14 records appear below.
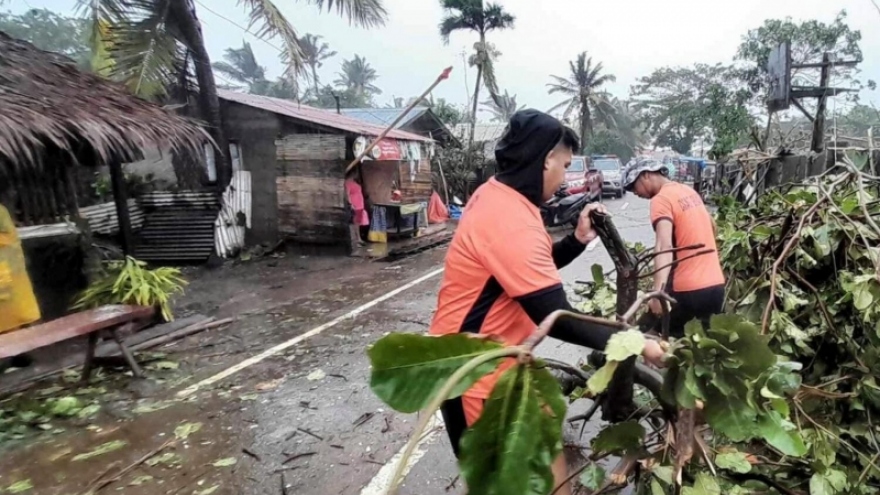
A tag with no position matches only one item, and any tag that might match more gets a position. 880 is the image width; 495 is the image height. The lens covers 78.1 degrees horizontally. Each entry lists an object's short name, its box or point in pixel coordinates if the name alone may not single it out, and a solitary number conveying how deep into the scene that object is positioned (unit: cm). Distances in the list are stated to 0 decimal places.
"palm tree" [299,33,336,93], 4936
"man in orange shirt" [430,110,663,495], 161
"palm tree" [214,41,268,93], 5547
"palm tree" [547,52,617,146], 3622
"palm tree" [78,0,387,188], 932
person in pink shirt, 1177
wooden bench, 436
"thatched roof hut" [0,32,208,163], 523
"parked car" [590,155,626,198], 2473
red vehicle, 1714
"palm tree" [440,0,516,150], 2120
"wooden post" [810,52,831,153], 729
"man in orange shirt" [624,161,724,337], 289
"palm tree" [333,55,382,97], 5853
